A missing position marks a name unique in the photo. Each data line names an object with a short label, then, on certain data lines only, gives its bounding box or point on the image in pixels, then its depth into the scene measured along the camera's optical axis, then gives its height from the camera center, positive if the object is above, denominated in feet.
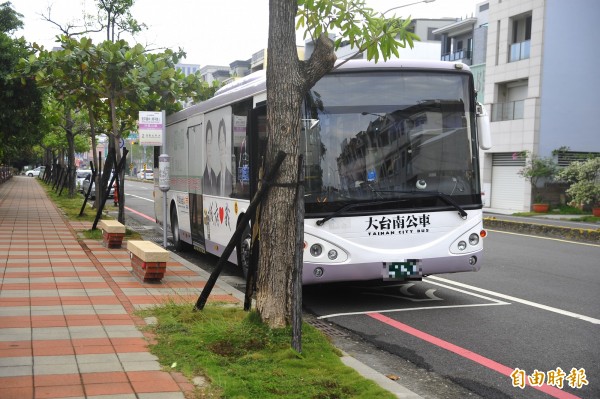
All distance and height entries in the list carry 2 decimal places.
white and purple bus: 27.50 -0.37
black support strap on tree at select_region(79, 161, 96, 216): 69.46 -1.67
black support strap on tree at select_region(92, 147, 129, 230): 53.11 -1.12
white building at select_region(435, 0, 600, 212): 118.42 +13.67
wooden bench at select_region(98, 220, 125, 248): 45.32 -5.12
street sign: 47.19 +2.03
